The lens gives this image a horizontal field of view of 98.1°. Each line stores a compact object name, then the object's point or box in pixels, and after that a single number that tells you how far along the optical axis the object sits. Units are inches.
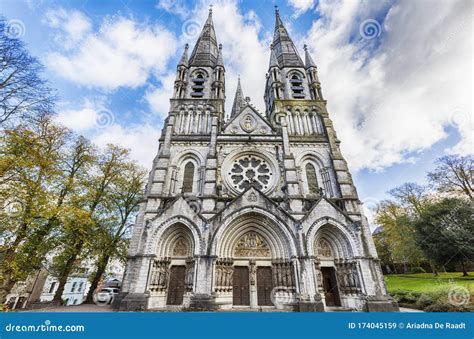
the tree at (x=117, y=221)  553.3
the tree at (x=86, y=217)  444.8
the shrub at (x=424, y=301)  382.8
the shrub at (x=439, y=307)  334.6
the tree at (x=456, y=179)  678.5
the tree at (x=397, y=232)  793.7
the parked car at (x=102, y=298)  565.3
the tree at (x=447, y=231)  513.0
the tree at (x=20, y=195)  341.7
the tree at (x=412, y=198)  854.1
